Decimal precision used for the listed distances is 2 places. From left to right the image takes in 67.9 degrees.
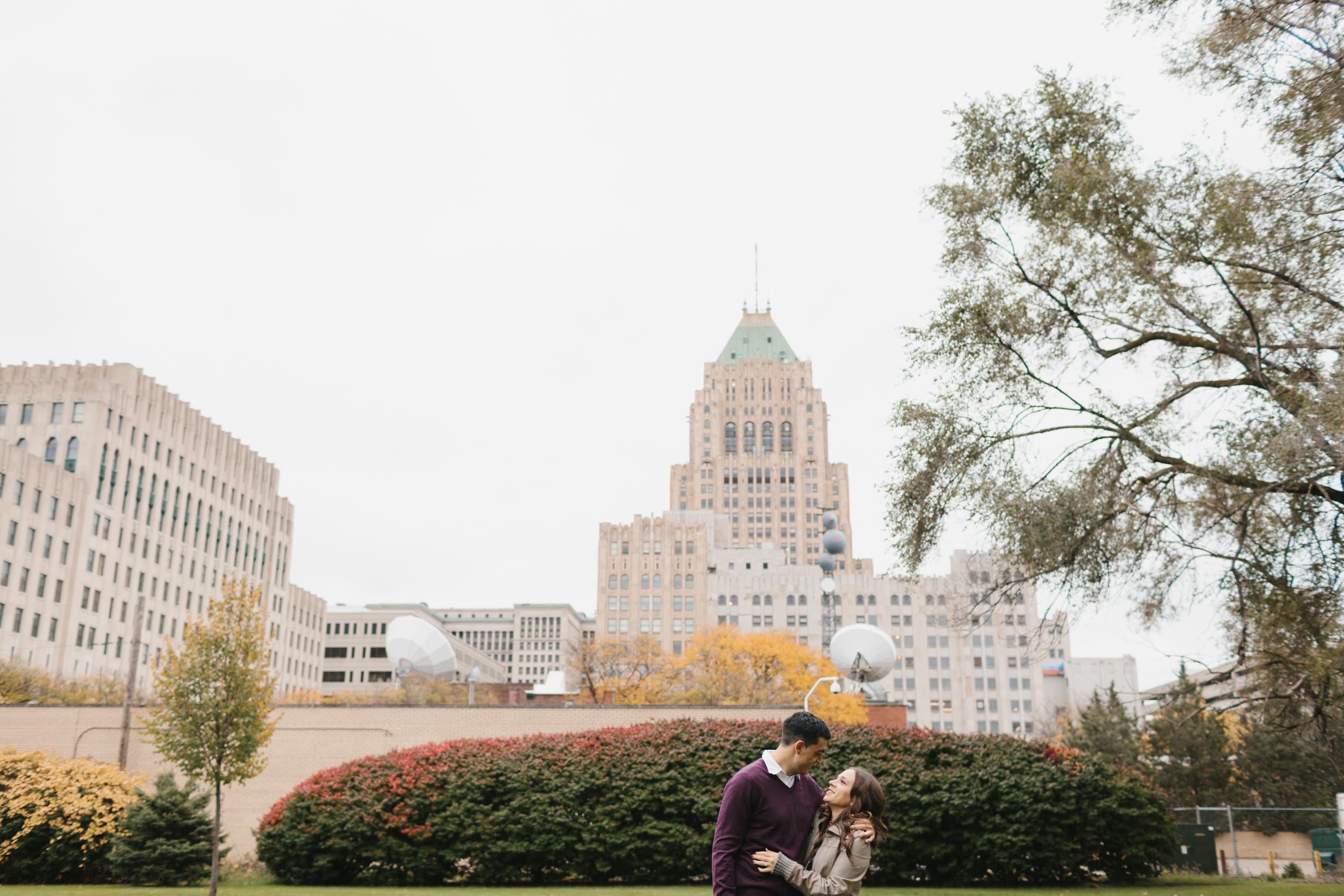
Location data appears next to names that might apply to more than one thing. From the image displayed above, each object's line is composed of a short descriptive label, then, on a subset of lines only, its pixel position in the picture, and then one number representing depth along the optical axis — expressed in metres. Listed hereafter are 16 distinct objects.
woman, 5.10
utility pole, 22.50
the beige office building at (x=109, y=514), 66.19
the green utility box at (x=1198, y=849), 21.86
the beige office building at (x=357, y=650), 138.38
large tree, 12.48
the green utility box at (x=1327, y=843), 24.55
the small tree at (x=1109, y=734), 40.41
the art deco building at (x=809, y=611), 128.12
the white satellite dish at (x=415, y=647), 27.42
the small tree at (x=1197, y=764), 36.84
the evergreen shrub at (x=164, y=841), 17.39
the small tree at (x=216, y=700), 15.43
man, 5.08
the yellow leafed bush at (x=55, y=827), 17.77
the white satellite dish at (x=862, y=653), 27.12
